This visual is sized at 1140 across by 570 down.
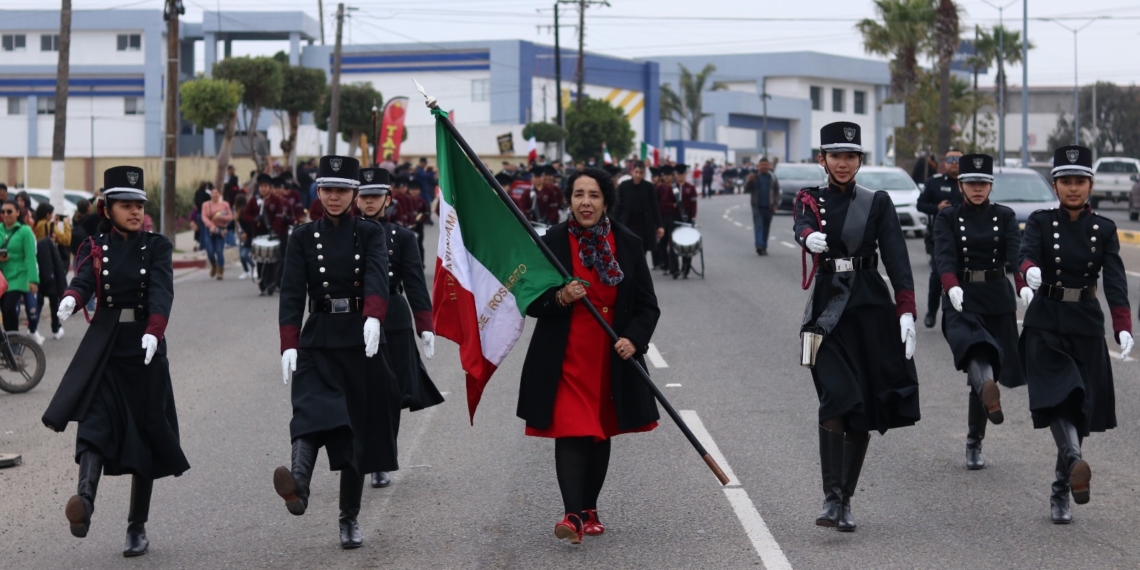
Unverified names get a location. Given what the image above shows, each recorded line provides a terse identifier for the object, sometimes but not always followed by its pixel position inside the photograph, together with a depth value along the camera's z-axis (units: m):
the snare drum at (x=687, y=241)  21.86
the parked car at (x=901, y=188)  32.50
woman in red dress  6.82
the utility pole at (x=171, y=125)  28.58
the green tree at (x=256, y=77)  49.34
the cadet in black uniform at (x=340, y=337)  6.84
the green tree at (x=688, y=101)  96.75
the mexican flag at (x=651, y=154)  45.41
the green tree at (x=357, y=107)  63.69
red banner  45.78
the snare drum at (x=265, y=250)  21.50
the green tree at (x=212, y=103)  44.44
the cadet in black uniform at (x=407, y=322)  8.35
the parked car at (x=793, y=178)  43.56
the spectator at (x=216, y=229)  25.30
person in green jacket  15.02
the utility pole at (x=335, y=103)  42.10
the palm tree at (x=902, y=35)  53.50
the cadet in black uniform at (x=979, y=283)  8.55
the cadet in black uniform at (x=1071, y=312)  7.43
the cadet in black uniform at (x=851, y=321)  7.02
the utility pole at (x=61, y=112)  25.00
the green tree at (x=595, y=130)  74.31
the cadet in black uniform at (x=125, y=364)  6.91
